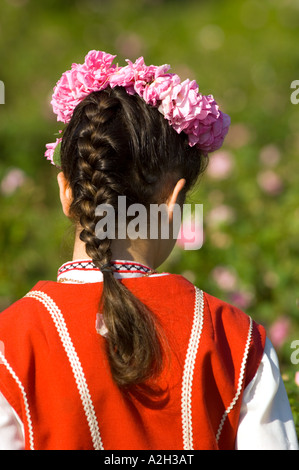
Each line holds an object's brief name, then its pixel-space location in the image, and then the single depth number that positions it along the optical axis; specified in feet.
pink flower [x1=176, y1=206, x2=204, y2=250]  20.34
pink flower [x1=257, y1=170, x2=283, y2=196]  25.04
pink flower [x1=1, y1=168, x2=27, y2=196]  21.21
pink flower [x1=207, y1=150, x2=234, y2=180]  25.96
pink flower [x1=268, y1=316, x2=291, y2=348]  18.49
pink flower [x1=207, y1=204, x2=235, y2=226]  21.30
